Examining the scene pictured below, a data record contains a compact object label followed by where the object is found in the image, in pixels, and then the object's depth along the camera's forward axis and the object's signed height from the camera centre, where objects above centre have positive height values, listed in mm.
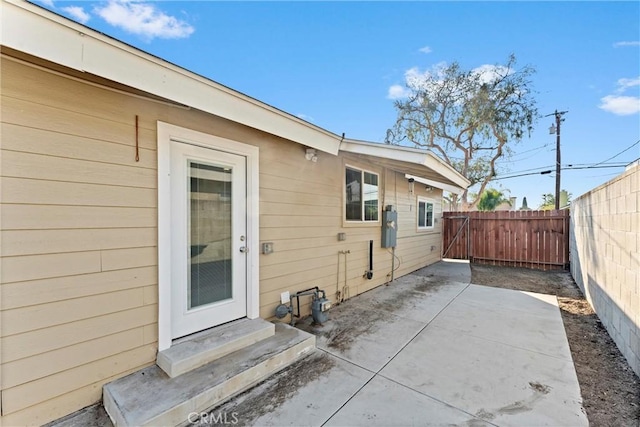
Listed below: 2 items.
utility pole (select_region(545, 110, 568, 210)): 12500 +3884
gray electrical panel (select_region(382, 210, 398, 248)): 5578 -272
